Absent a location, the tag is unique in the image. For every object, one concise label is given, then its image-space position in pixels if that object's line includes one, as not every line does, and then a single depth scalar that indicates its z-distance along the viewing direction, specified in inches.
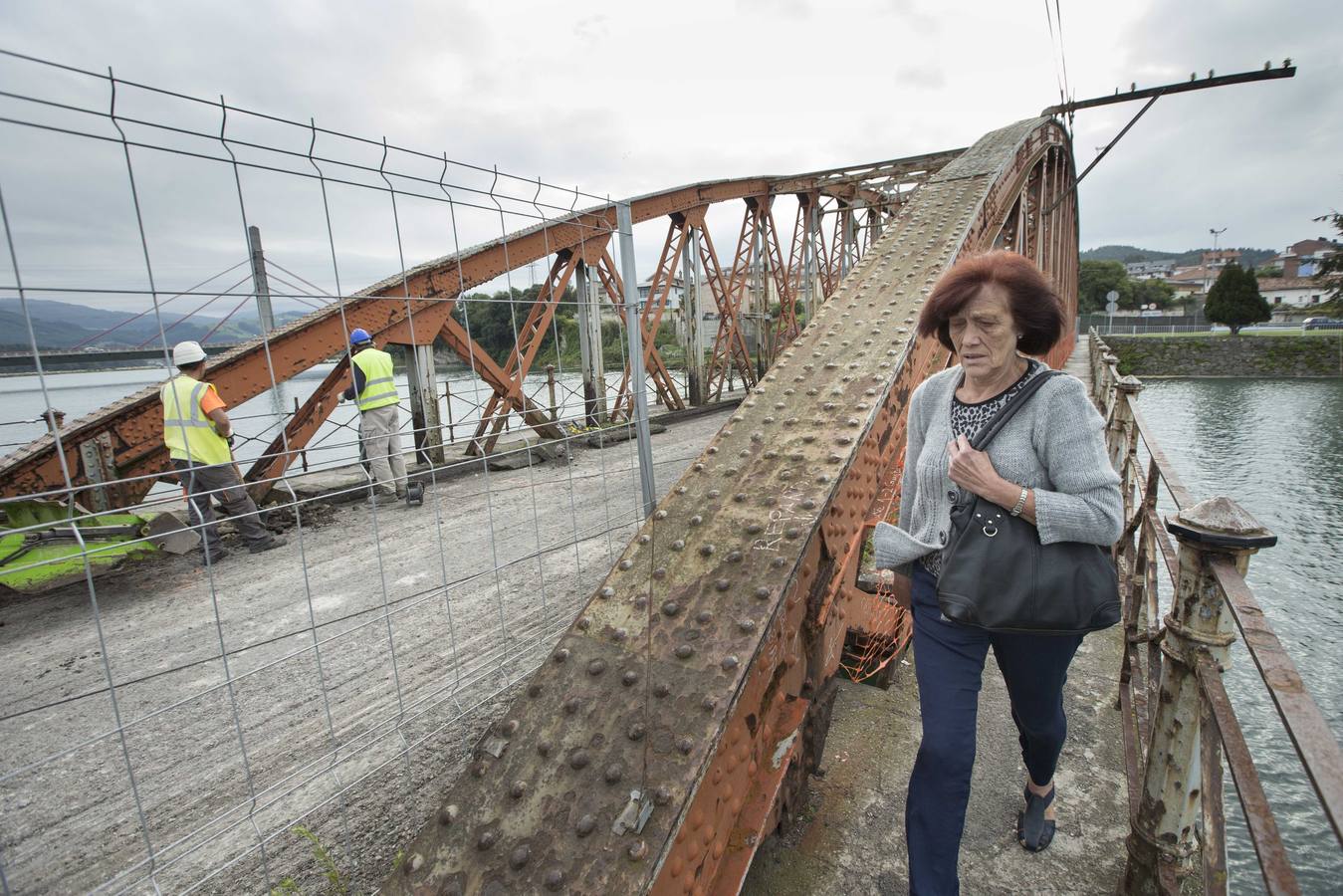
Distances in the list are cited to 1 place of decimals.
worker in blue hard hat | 241.0
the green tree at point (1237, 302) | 1632.6
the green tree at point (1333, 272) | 1243.8
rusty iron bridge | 54.9
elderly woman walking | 63.9
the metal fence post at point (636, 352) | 116.5
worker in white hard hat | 185.5
